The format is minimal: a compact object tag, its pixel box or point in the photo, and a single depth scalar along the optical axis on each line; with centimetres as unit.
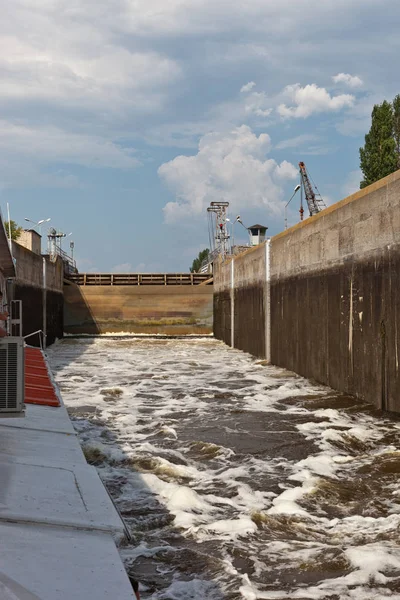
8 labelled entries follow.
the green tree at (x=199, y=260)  12319
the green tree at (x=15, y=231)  5600
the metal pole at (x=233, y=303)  2725
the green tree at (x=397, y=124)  5900
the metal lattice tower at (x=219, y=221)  5988
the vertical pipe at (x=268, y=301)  1989
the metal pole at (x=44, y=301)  2714
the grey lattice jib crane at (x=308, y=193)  7617
